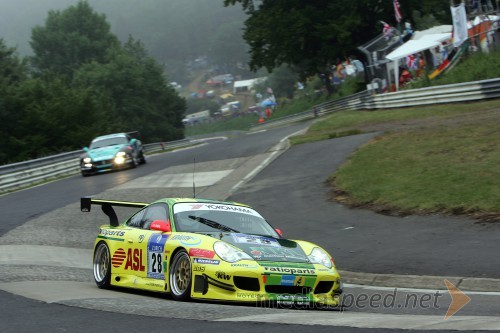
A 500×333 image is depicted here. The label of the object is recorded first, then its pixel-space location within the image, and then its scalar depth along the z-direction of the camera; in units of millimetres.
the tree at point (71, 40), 115812
